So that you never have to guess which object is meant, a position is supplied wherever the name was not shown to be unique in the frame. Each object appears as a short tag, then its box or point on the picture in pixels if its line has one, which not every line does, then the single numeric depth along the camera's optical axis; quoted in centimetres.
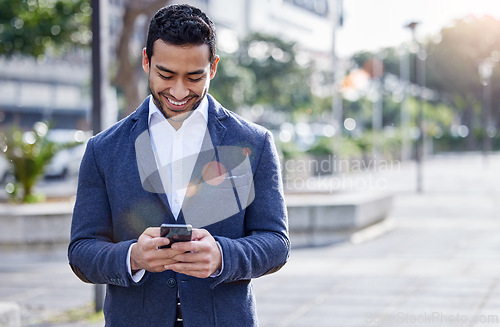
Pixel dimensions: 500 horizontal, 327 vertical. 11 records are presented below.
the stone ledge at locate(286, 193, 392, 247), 944
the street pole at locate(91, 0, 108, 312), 583
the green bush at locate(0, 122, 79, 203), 977
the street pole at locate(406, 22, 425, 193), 1813
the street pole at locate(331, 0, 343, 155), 1184
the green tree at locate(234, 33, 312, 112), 3412
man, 188
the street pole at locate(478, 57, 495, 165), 2533
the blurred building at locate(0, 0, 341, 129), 4728
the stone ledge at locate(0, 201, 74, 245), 845
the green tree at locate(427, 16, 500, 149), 4456
